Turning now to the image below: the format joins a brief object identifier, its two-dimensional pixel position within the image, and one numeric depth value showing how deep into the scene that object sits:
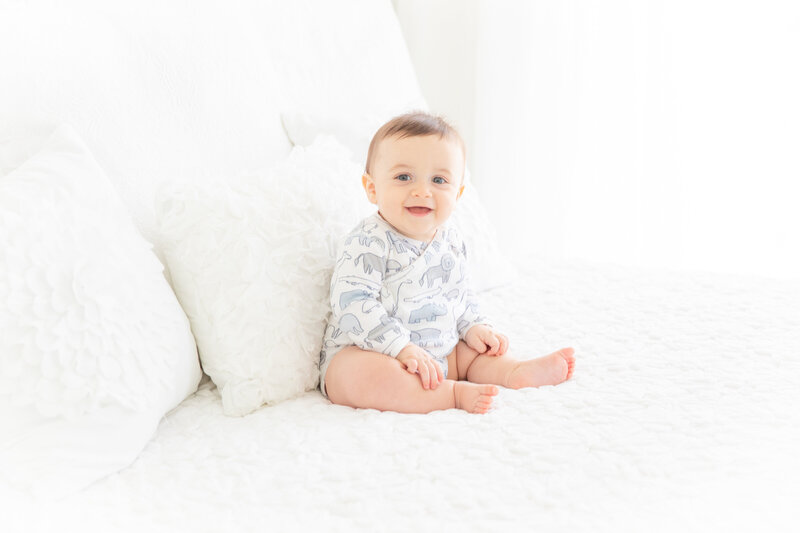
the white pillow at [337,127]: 1.63
